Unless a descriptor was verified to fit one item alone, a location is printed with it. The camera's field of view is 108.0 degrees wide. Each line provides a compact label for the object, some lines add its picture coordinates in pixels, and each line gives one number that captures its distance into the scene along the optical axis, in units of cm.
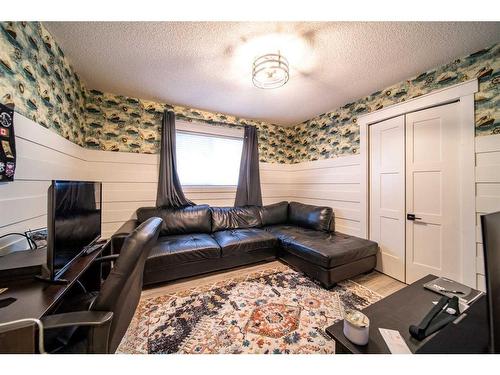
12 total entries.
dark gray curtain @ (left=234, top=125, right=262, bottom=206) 345
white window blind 309
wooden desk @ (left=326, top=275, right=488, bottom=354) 73
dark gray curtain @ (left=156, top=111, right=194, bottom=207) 281
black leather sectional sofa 207
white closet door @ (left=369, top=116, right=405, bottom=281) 229
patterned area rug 133
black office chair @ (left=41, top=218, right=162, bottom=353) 72
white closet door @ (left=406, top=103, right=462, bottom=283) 189
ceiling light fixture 161
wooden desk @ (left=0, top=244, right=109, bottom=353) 64
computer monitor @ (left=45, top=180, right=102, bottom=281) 89
